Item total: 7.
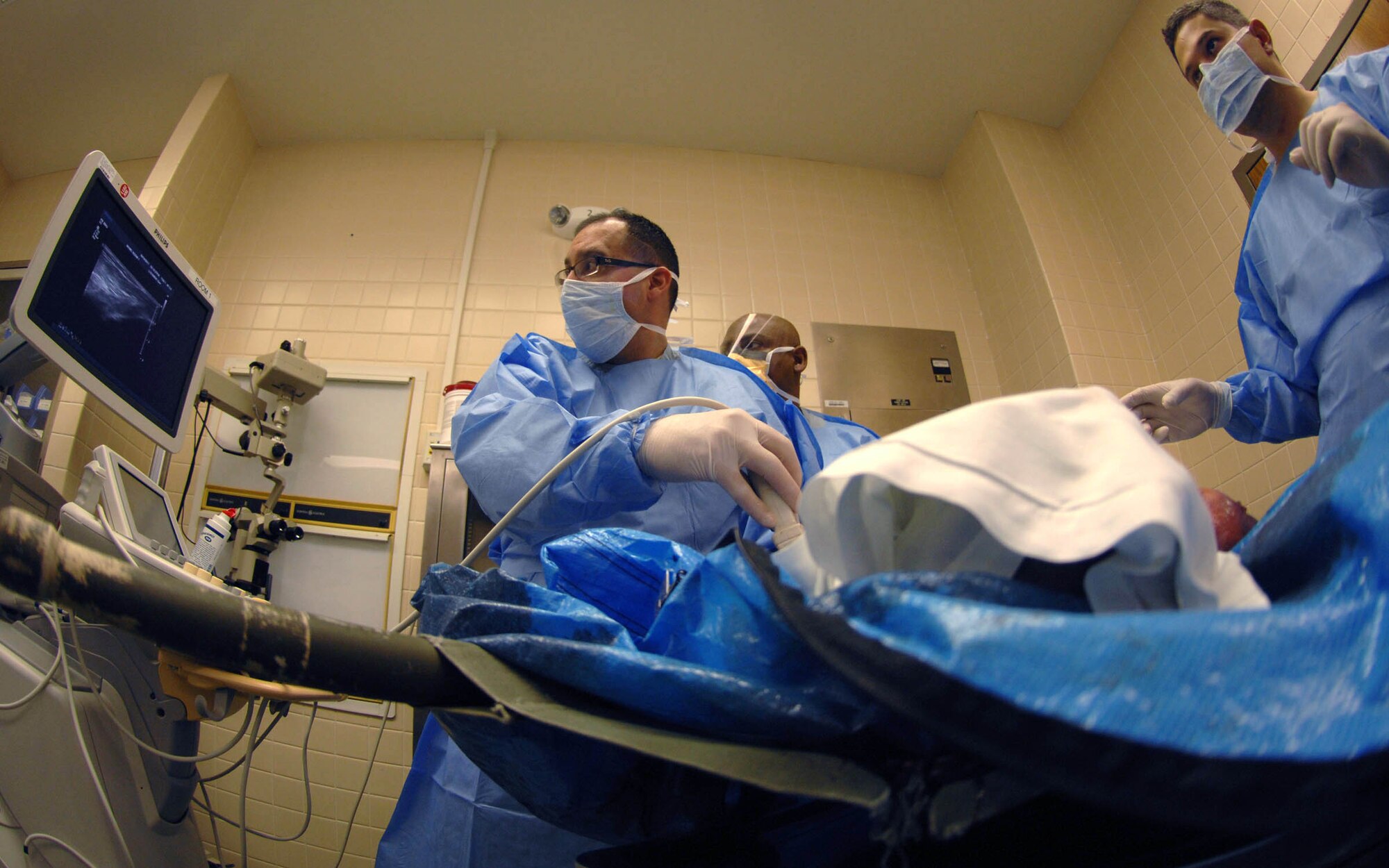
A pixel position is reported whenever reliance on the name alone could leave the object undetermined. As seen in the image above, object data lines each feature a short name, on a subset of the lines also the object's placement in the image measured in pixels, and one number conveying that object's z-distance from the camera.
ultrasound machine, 1.00
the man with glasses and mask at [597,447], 0.83
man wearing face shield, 2.09
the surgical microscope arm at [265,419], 1.95
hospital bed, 0.25
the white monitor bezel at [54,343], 1.29
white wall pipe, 2.43
